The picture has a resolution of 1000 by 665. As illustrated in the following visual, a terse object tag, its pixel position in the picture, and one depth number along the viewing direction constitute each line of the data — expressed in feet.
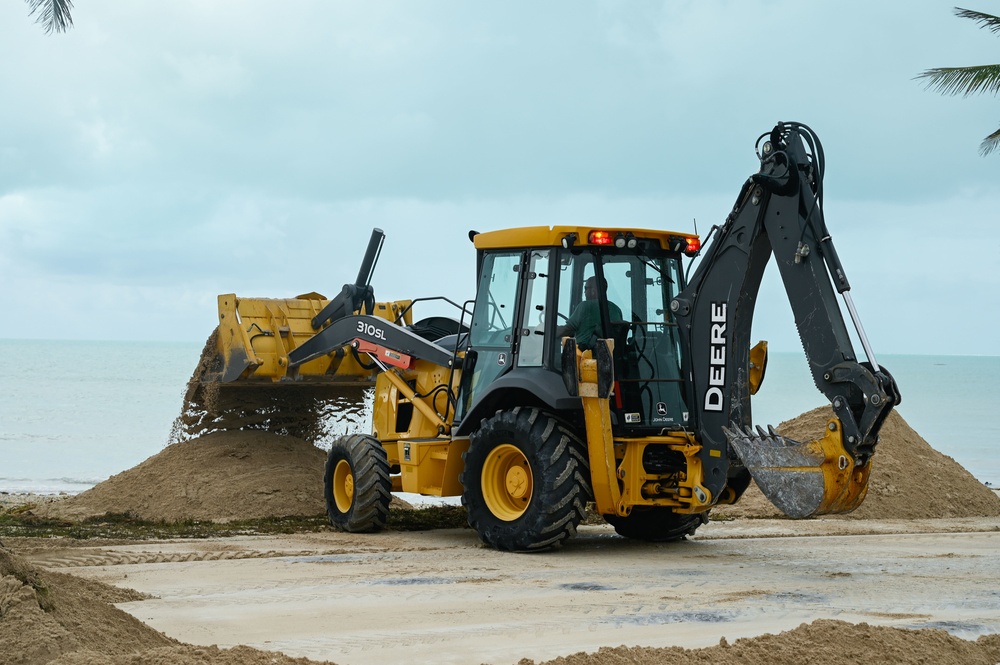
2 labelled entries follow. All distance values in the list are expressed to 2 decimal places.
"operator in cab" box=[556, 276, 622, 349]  33.09
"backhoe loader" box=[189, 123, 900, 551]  29.48
